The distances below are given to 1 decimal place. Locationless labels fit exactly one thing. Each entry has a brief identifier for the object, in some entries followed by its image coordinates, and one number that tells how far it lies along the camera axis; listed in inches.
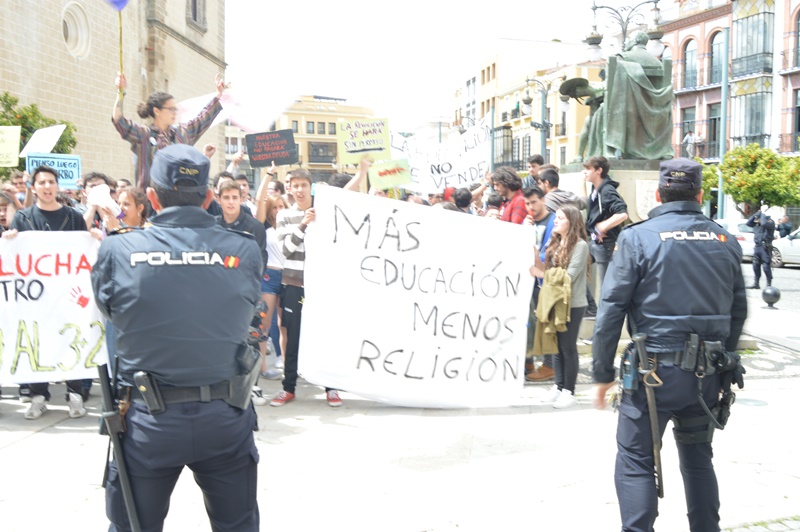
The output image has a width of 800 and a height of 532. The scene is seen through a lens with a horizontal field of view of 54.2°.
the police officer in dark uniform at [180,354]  109.1
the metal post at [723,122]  998.7
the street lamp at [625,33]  429.7
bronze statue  382.3
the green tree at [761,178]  1262.3
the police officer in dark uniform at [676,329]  139.3
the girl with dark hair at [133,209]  216.8
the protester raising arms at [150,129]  248.1
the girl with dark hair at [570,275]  256.4
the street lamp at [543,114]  1146.2
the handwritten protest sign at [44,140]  381.4
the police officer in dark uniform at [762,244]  609.0
